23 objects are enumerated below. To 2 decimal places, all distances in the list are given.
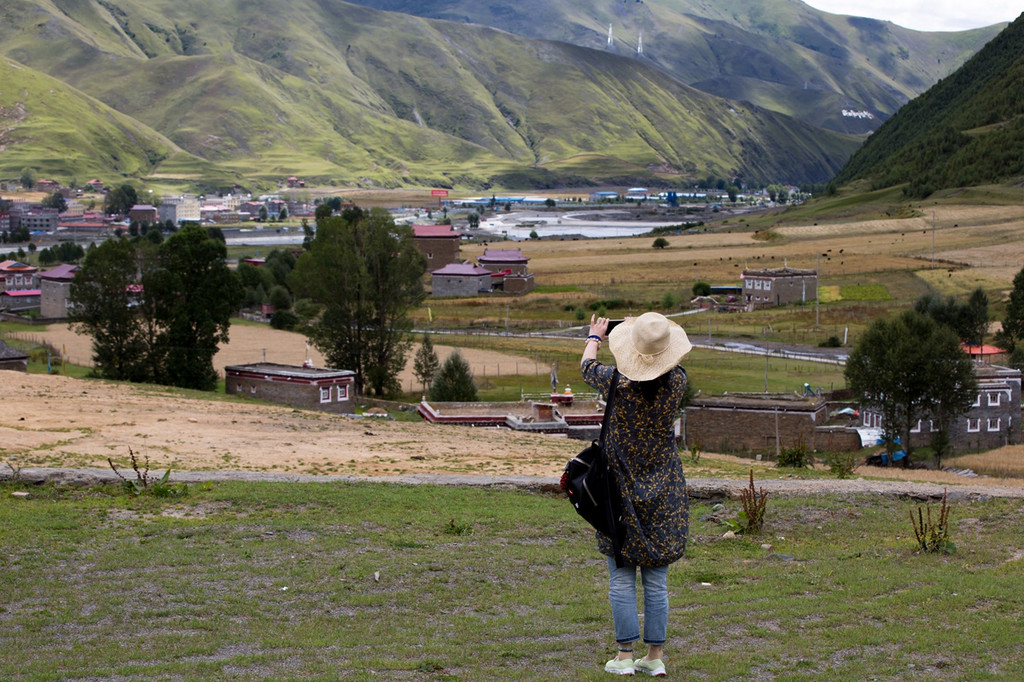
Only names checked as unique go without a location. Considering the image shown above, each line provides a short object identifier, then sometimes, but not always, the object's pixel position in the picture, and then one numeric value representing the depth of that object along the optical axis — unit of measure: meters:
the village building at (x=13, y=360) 46.75
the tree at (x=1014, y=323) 67.65
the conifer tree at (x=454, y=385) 47.66
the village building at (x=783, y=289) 95.50
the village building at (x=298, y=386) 44.16
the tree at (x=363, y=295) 53.31
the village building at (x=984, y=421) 46.38
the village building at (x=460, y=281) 109.62
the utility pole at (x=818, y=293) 89.15
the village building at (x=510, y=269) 109.19
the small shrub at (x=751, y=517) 13.52
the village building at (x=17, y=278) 108.19
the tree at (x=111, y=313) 48.88
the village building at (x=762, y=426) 45.06
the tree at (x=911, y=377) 43.94
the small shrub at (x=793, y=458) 27.94
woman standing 8.05
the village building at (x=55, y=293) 91.12
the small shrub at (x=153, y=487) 14.80
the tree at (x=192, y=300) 47.88
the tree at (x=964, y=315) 69.06
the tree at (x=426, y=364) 53.47
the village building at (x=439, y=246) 123.81
